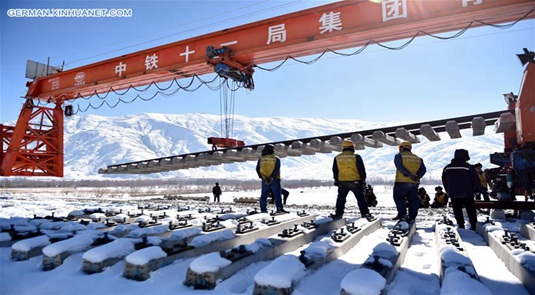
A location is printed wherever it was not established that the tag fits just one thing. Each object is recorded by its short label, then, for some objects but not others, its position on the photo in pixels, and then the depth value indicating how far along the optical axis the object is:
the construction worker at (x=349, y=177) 6.42
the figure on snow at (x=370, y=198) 11.02
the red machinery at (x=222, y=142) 11.13
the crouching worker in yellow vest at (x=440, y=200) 10.70
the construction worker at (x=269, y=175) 7.28
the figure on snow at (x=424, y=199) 10.86
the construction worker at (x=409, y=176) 5.96
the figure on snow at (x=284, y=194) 13.89
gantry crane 6.11
